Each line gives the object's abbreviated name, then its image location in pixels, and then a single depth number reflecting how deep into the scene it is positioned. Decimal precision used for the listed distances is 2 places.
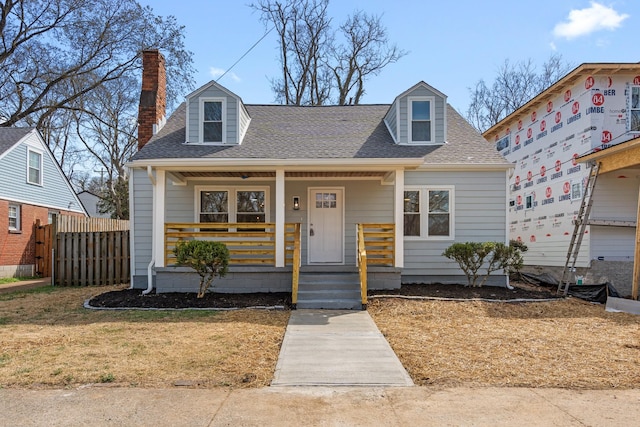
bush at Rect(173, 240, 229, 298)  8.62
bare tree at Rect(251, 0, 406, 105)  25.59
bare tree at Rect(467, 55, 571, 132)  26.47
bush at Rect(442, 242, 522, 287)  9.65
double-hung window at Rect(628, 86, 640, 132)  11.27
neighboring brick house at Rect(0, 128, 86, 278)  15.42
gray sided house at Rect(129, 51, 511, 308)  10.66
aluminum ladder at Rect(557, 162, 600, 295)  10.70
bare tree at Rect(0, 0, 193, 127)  21.61
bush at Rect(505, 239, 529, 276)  10.04
